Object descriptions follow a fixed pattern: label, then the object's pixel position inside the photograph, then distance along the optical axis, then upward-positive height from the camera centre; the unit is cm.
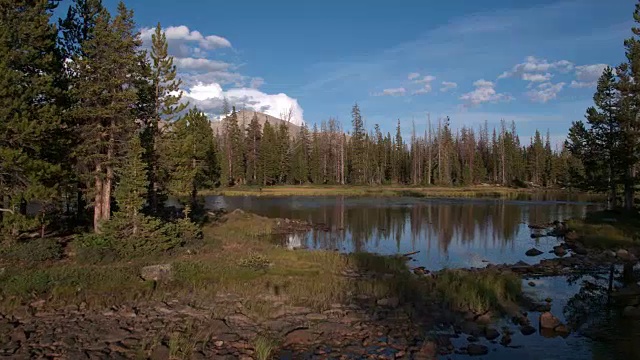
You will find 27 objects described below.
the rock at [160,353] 1083 -403
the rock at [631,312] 1545 -433
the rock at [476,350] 1224 -443
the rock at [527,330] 1395 -447
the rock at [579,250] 2788 -414
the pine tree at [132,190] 2144 -38
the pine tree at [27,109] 1788 +292
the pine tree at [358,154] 10725 +648
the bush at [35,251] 1920 -292
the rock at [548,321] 1420 -426
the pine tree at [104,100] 2325 +422
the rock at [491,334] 1348 -441
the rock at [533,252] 2820 -426
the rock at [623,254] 2595 -408
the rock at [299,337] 1248 -422
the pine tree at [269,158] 9488 +497
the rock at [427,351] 1164 -430
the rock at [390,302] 1589 -413
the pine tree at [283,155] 9969 +579
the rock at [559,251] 2793 -421
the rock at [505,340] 1305 -446
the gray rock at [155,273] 1817 -357
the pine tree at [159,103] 2862 +501
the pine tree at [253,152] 9801 +634
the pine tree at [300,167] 10150 +329
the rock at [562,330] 1390 -442
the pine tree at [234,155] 9662 +560
